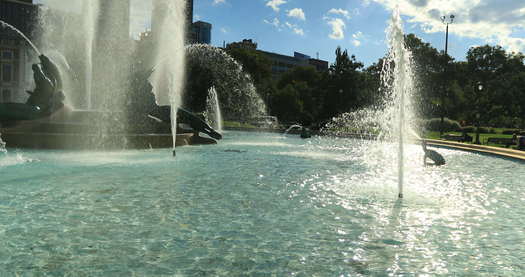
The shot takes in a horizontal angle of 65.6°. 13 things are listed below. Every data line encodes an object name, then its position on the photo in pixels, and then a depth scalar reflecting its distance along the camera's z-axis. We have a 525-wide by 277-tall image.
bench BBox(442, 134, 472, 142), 29.08
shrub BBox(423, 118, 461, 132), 51.81
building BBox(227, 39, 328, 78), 137.12
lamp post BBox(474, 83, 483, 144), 27.50
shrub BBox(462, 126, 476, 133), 52.79
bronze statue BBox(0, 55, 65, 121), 16.80
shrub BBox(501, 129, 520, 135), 53.83
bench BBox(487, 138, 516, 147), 24.12
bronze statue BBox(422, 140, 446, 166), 15.00
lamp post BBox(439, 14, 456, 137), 37.44
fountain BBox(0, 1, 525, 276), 4.66
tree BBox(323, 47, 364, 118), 54.25
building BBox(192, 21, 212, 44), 191.00
